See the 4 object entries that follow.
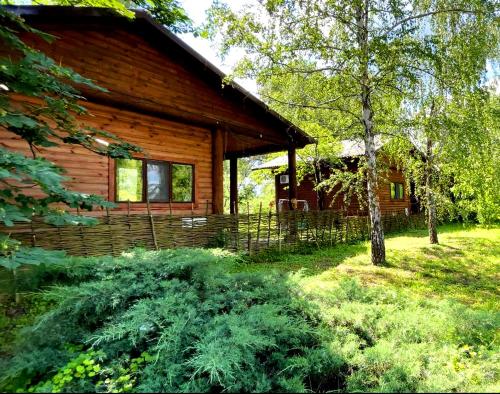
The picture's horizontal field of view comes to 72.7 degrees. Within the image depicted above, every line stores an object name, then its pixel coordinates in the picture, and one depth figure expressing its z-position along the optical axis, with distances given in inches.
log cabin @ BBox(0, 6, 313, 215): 287.1
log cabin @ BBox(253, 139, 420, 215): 780.0
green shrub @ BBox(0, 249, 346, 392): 91.7
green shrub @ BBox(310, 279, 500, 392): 92.5
